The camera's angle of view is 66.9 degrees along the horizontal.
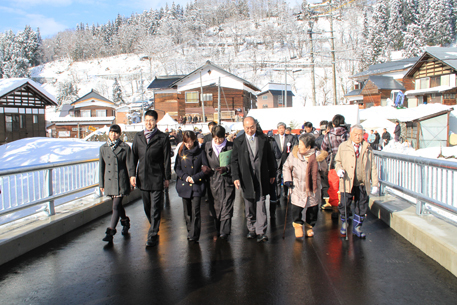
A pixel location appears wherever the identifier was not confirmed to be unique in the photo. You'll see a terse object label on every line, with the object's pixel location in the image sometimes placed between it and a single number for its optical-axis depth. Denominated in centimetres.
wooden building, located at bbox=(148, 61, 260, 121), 4772
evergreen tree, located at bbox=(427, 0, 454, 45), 6738
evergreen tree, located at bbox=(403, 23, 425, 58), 6415
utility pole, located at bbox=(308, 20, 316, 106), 2890
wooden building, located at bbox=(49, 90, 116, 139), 5506
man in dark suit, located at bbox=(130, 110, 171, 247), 560
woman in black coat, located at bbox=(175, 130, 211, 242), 564
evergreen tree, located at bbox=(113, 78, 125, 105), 9044
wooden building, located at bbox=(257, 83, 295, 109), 6188
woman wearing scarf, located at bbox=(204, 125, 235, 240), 586
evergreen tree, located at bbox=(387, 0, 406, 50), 7262
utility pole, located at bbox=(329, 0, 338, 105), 2752
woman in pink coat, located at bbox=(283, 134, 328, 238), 570
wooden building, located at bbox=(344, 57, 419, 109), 4812
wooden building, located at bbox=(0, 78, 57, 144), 2823
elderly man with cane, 571
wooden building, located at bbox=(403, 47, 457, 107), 3295
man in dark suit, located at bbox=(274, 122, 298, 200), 863
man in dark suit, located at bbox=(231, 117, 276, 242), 563
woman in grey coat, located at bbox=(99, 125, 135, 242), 585
